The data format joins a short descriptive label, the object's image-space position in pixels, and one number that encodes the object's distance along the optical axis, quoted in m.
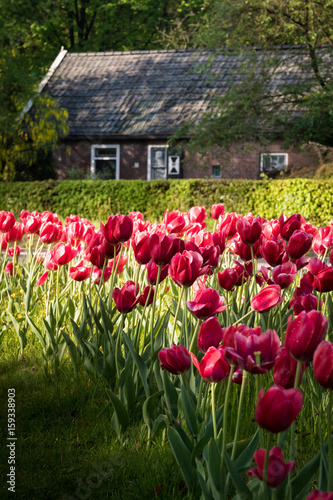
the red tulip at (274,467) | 1.21
